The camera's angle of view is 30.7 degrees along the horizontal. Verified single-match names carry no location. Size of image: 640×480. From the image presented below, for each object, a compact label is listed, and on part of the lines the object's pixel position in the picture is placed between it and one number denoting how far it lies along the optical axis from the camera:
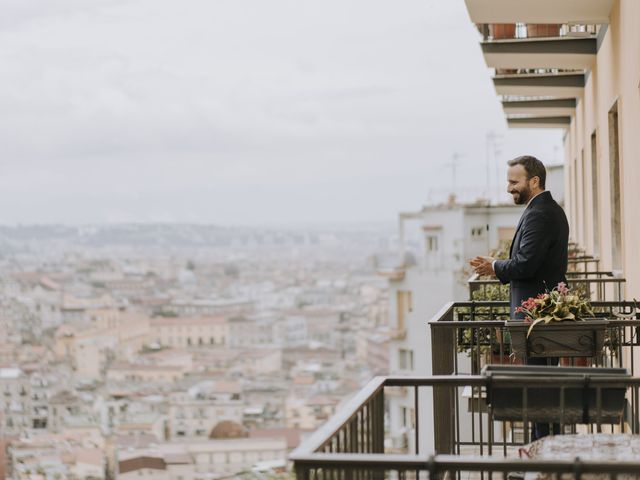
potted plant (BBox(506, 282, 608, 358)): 6.24
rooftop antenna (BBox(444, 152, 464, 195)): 43.75
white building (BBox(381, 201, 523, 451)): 39.84
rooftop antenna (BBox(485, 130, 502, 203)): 42.84
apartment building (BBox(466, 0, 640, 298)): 9.74
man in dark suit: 6.45
